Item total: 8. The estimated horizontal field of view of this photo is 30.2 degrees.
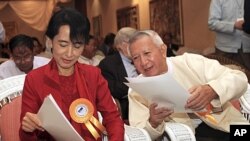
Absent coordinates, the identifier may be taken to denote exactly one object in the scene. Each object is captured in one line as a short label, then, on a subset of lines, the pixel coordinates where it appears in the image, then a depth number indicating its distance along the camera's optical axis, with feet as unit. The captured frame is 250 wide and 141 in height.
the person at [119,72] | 12.26
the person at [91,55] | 18.00
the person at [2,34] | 16.08
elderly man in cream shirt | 7.30
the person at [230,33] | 12.92
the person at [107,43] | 26.53
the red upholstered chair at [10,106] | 7.57
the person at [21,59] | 12.51
